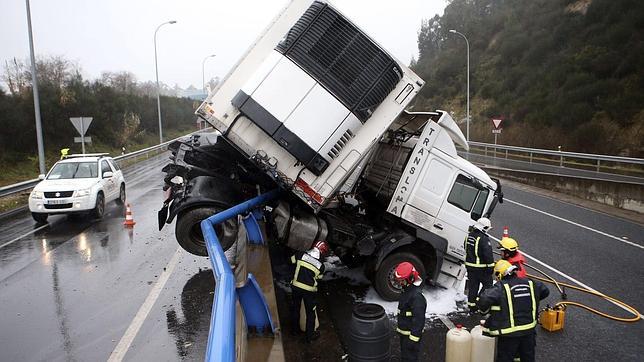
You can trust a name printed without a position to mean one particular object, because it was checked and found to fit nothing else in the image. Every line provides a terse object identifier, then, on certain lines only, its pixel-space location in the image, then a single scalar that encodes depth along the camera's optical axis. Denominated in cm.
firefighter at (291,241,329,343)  600
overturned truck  686
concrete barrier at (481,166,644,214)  1513
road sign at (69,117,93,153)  1966
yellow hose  707
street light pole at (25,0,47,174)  1783
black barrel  514
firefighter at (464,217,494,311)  726
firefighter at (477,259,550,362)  501
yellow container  668
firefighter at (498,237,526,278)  569
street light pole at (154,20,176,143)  3709
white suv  1233
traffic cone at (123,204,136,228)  1225
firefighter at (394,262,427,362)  516
